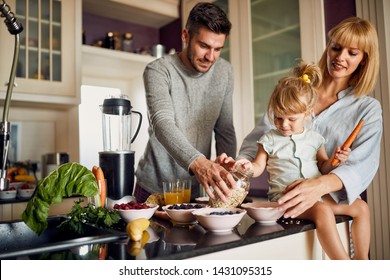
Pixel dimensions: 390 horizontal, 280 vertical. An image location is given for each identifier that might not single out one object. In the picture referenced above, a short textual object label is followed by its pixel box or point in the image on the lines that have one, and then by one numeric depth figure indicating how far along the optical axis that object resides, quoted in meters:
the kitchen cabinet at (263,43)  1.99
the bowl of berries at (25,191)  2.13
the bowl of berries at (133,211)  0.94
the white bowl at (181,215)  0.96
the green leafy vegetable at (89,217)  0.92
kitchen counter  0.73
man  1.33
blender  1.17
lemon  0.81
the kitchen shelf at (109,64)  2.57
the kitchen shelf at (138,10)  2.67
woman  1.01
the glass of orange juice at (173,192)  1.17
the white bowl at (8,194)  2.07
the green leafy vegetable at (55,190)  0.88
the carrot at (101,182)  1.07
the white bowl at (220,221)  0.85
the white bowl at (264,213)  0.95
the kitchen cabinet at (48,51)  2.32
